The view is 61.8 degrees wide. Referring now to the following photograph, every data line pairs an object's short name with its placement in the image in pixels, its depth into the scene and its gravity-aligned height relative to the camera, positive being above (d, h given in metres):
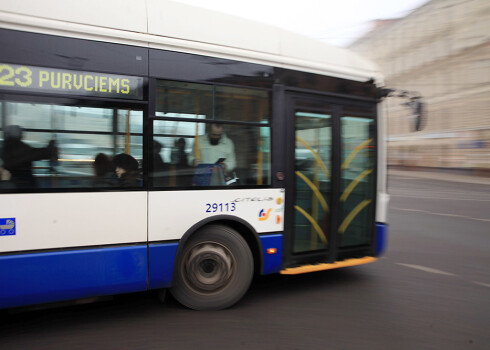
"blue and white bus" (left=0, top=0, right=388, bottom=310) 3.27 +0.14
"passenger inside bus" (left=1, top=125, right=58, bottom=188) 3.20 +0.07
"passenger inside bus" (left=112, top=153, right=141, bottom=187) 3.60 -0.04
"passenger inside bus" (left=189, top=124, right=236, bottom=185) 3.97 +0.09
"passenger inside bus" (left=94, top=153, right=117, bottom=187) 3.52 -0.05
